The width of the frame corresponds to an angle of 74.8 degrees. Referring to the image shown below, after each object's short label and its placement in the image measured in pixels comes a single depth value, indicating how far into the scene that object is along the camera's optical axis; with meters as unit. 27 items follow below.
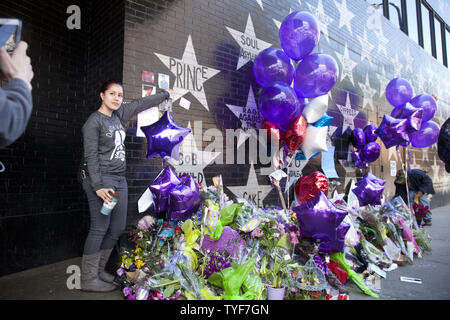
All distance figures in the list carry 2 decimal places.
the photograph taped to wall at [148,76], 3.28
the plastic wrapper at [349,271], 2.91
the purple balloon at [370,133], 6.37
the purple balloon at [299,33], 3.80
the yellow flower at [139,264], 2.53
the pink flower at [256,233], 2.74
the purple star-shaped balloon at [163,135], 2.91
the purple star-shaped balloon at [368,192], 3.68
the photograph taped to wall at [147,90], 3.26
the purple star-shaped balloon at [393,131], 4.80
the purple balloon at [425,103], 5.60
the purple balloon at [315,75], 3.84
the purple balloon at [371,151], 6.16
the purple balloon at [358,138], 6.29
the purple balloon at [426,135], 5.88
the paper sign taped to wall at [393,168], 8.37
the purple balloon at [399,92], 5.65
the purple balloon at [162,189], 2.69
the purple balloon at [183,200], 2.62
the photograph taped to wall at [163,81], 3.41
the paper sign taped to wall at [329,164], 5.96
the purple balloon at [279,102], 3.62
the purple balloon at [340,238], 2.76
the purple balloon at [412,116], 4.86
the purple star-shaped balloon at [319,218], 2.59
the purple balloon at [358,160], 6.39
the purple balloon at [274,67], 3.89
